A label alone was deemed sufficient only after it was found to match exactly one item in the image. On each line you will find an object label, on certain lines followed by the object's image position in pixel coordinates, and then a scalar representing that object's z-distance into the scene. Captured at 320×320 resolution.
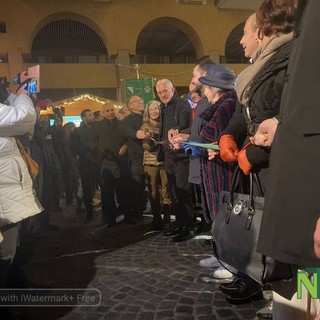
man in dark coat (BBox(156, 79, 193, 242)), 4.42
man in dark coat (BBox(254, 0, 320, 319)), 0.91
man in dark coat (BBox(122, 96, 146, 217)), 5.46
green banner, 10.36
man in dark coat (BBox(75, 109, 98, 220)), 6.25
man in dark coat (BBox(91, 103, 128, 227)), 5.63
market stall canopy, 13.71
